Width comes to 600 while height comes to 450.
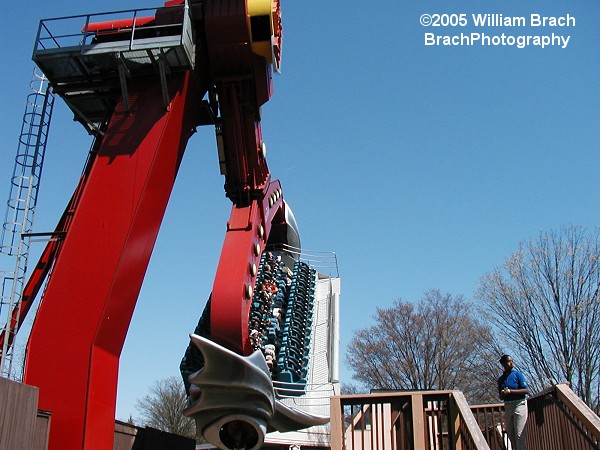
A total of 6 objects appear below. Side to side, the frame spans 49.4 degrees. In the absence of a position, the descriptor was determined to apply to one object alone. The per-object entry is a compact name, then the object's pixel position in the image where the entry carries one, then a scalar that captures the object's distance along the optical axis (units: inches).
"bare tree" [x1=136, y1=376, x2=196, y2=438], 1766.9
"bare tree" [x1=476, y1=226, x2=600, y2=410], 725.3
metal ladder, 388.2
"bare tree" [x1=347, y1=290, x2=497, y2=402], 1189.7
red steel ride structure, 383.2
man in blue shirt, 318.7
